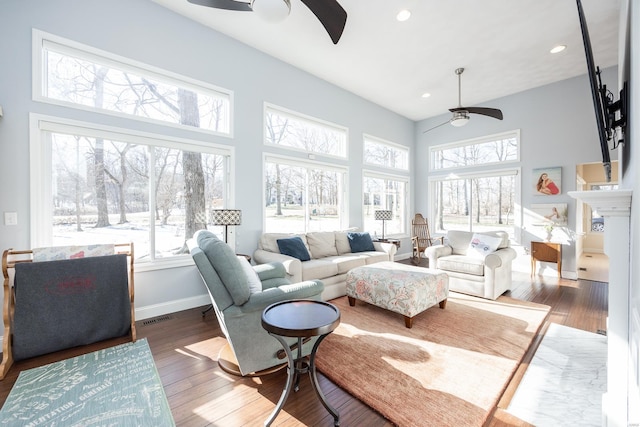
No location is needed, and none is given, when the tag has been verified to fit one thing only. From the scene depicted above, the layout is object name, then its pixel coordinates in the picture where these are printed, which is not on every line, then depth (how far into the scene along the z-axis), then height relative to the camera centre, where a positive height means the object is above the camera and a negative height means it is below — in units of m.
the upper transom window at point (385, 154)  6.15 +1.46
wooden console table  4.74 -0.75
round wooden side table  1.53 -0.67
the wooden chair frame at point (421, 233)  6.45 -0.52
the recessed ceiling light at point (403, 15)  3.24 +2.46
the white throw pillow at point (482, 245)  4.02 -0.51
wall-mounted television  1.59 +0.72
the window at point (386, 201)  6.16 +0.29
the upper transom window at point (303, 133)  4.46 +1.48
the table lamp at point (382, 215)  5.70 -0.06
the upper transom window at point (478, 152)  5.71 +1.41
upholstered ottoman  2.89 -0.88
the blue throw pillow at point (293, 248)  3.83 -0.51
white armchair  3.67 -0.79
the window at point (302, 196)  4.47 +0.31
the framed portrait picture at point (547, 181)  5.04 +0.60
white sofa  3.50 -0.71
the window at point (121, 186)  2.69 +0.32
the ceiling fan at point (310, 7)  1.87 +1.49
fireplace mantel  1.39 -0.48
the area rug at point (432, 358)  1.74 -1.25
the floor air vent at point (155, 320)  2.98 -1.23
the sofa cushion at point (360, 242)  4.77 -0.53
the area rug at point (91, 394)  1.60 -1.23
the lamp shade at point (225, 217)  3.31 -0.05
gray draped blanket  2.25 -0.82
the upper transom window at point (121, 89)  2.68 +1.48
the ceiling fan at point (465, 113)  4.14 +1.58
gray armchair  1.93 -0.65
